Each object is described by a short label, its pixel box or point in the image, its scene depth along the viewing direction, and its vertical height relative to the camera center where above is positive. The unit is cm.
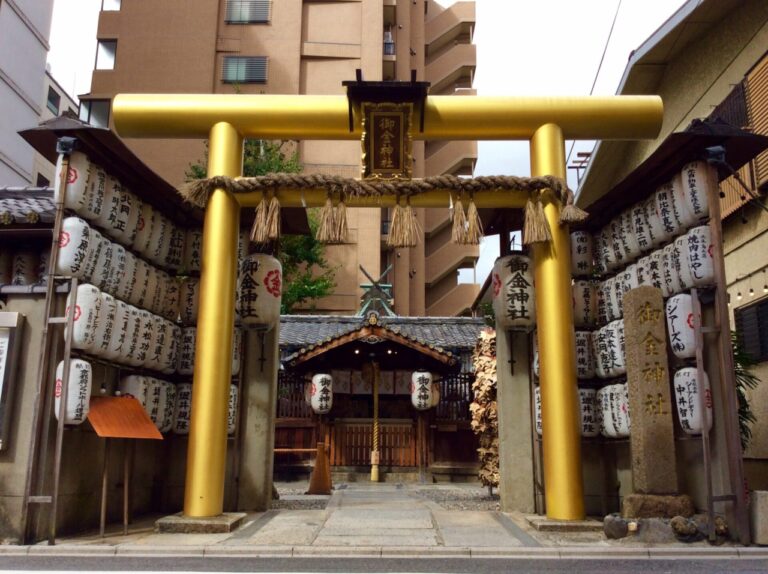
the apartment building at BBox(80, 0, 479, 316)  3403 +1814
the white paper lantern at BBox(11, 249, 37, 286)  1059 +236
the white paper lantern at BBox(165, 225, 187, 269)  1222 +308
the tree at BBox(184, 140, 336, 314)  2769 +718
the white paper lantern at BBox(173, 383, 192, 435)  1205 +27
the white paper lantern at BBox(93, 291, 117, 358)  941 +135
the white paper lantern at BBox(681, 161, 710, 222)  934 +318
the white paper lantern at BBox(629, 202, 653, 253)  1047 +299
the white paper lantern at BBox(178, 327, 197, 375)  1207 +123
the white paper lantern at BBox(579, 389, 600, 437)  1127 +20
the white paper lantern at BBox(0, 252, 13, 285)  1067 +246
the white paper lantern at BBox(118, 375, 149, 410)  1065 +56
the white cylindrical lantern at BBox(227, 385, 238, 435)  1179 +25
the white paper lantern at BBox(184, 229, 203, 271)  1255 +312
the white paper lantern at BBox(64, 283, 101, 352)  902 +139
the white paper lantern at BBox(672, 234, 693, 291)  934 +220
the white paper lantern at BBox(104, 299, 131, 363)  982 +128
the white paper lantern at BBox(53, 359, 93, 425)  875 +39
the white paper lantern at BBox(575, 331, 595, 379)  1146 +113
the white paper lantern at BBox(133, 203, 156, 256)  1108 +312
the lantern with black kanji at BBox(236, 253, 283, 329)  1188 +227
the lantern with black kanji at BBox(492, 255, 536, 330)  1156 +219
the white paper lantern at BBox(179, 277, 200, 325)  1233 +211
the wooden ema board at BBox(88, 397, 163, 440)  901 +7
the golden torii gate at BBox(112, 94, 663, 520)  1023 +409
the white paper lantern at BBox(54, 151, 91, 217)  932 +322
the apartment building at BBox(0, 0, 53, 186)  2383 +1232
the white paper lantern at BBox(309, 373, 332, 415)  2008 +89
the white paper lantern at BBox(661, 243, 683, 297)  963 +213
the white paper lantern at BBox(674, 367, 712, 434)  885 +34
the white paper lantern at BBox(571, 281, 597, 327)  1166 +199
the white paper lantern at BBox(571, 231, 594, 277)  1195 +292
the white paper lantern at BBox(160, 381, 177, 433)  1165 +28
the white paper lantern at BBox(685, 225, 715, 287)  910 +220
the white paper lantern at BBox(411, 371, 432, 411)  2008 +99
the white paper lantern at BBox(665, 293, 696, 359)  915 +130
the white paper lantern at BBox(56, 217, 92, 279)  913 +231
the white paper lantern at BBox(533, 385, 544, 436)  1140 +26
